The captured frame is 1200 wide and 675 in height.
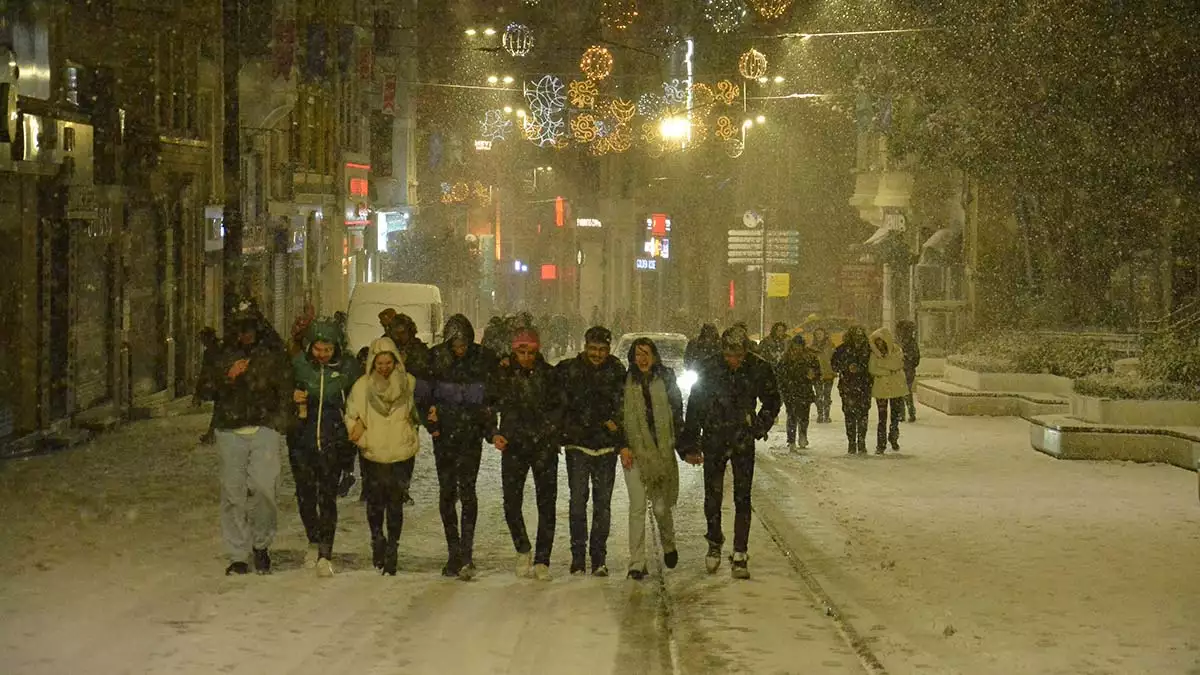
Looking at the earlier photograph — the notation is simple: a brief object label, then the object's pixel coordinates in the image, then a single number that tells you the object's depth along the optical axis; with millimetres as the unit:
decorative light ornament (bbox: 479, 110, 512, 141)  75062
